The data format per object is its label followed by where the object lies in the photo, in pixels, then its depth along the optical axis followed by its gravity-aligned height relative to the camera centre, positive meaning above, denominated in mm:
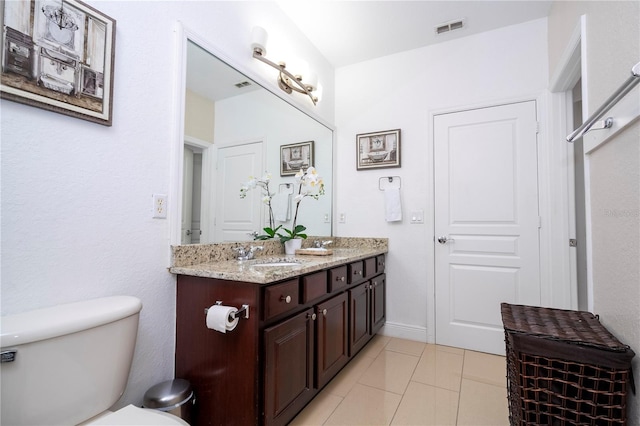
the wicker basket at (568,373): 926 -510
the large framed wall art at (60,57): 933 +571
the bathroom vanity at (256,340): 1217 -556
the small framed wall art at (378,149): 2732 +690
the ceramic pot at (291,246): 2205 -192
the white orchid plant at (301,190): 2250 +260
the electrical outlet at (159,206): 1337 +63
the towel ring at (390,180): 2723 +390
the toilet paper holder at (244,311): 1216 -379
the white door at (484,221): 2301 +9
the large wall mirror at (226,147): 1532 +471
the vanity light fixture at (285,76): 1892 +1133
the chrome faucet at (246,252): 1756 -194
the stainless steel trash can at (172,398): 1160 -724
